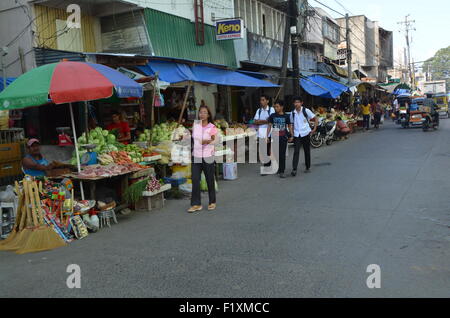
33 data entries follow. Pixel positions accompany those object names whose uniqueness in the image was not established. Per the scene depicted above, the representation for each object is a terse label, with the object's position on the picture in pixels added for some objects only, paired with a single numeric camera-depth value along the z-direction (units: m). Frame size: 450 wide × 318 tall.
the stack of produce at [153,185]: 7.62
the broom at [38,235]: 5.48
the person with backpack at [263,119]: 10.91
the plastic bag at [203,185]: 9.13
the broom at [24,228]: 5.58
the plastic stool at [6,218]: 6.12
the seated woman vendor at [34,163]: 6.90
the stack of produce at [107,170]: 6.86
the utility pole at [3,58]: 10.52
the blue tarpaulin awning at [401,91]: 40.14
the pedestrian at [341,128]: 19.45
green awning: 13.20
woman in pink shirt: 7.23
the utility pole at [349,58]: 28.74
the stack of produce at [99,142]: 7.90
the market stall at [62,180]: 5.69
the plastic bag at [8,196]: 6.14
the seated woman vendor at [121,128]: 10.35
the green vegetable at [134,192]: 7.27
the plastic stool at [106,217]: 6.67
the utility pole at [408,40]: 61.72
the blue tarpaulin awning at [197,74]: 10.75
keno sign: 15.45
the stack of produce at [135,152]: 8.29
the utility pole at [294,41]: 17.16
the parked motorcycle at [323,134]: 17.39
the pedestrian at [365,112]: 24.73
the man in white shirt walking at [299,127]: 10.34
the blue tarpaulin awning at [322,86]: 20.78
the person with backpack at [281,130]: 10.19
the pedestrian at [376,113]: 26.20
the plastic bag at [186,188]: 8.74
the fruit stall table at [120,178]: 6.76
